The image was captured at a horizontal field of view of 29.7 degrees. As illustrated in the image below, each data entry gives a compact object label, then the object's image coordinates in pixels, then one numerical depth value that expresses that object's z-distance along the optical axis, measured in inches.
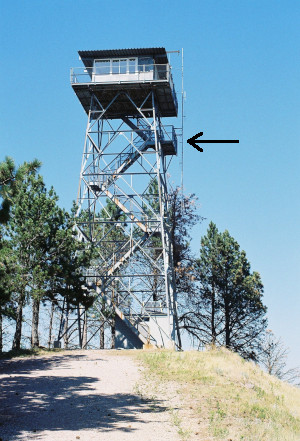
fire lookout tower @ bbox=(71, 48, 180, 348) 1146.0
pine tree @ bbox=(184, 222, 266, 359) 1592.0
